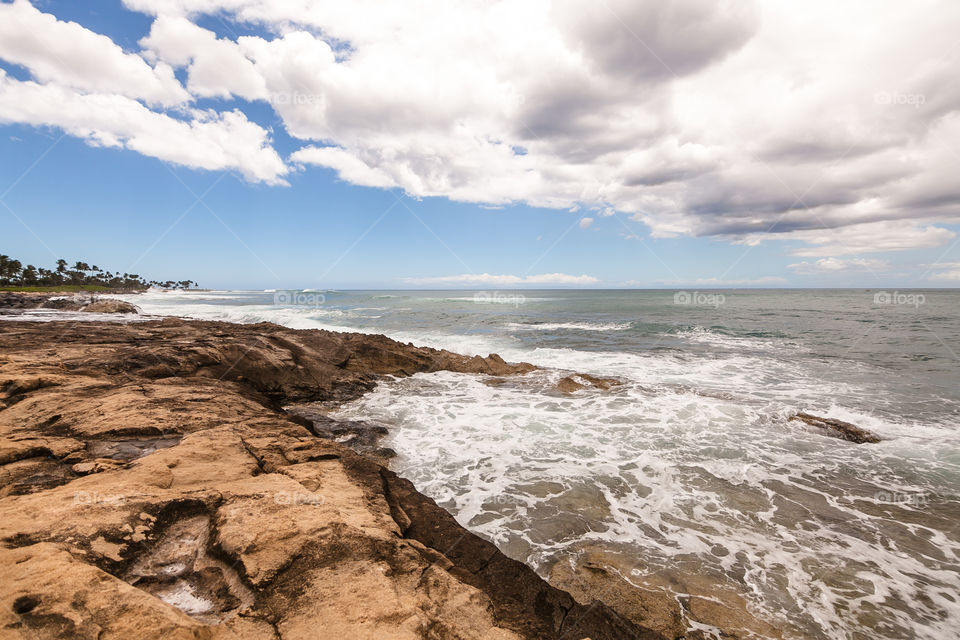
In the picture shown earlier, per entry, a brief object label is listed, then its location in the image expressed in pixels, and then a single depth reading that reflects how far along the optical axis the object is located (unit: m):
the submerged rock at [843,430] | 9.20
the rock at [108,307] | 30.02
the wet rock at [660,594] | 4.02
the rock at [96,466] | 4.52
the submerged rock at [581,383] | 13.01
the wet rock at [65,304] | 33.69
